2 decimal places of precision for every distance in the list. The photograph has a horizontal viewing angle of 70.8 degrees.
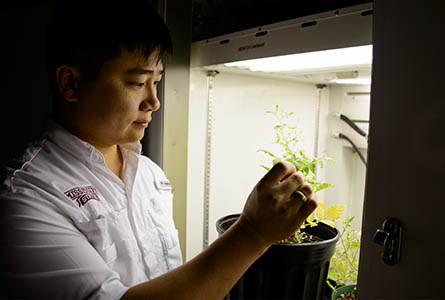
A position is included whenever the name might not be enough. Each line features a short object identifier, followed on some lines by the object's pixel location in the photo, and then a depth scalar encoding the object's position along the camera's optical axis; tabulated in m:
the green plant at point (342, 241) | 0.79
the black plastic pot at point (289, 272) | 0.72
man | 0.49
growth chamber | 0.76
